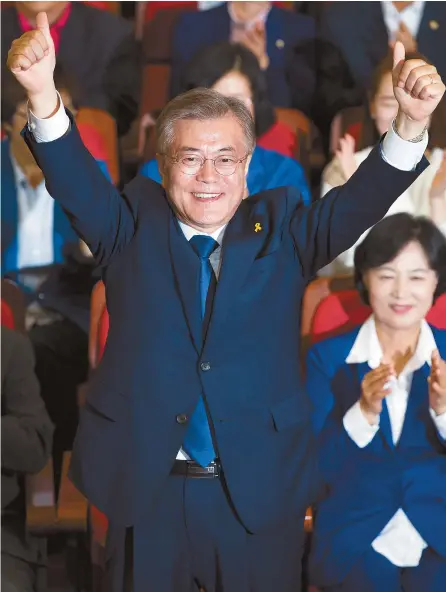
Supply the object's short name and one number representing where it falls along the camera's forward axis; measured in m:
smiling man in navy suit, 4.97
